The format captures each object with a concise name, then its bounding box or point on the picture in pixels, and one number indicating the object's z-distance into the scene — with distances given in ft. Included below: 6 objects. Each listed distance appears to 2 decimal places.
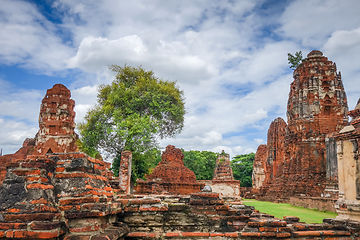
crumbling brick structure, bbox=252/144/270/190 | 103.04
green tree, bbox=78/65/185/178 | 54.44
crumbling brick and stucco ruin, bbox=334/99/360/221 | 15.75
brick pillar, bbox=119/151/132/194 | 46.26
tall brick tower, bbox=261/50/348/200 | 61.72
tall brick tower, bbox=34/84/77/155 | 53.78
